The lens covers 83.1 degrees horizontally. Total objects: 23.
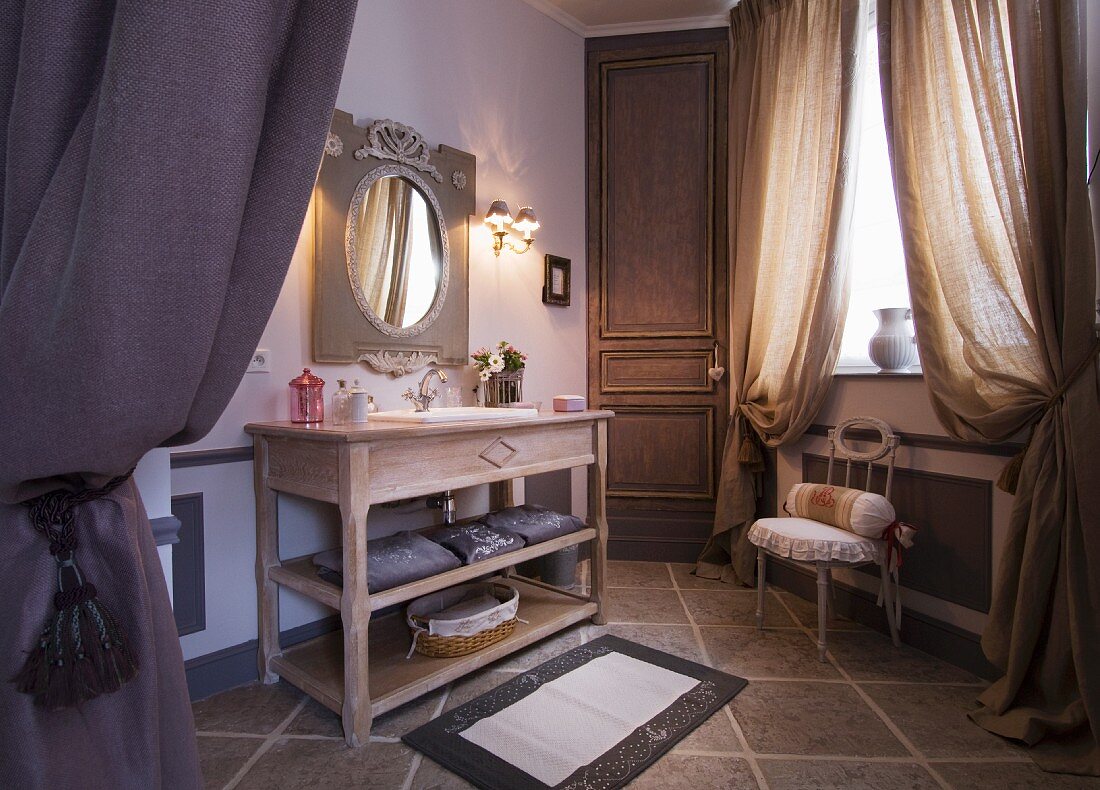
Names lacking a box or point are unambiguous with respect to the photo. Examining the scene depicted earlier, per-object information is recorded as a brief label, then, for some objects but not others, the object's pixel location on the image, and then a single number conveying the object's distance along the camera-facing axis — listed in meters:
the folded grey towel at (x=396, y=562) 1.97
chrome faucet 2.40
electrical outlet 2.27
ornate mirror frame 2.42
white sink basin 2.10
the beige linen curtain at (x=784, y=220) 2.78
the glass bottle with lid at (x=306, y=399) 2.28
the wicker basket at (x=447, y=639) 2.21
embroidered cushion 2.37
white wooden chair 2.33
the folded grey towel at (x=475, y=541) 2.25
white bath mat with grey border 1.74
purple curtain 0.56
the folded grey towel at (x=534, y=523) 2.52
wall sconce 2.98
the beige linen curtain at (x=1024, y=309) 1.83
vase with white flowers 2.88
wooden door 3.57
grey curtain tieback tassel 0.68
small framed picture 3.43
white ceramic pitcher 2.64
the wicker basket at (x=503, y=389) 2.91
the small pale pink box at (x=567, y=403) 2.73
